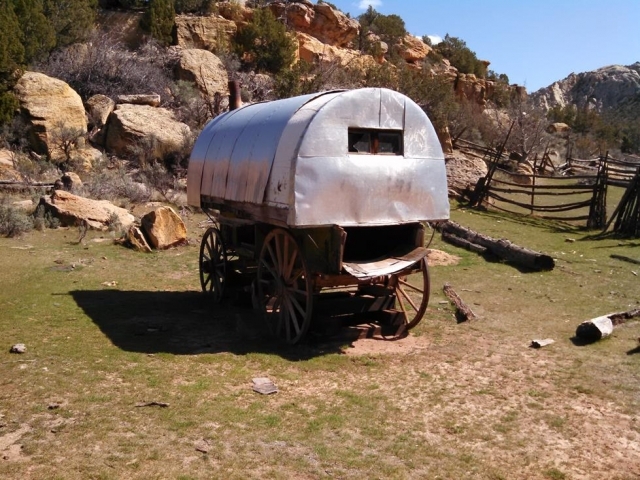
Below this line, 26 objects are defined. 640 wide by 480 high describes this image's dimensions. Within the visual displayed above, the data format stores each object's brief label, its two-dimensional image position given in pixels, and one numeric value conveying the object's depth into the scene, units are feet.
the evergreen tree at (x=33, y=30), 78.59
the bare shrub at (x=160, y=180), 61.98
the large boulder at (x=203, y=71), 90.17
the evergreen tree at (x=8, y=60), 65.26
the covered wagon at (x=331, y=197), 24.45
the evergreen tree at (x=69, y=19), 90.43
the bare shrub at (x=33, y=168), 59.06
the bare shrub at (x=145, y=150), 67.00
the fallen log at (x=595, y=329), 27.14
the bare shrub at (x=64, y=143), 64.49
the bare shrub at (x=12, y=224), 45.93
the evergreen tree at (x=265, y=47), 110.42
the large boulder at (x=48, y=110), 65.87
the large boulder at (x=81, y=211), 48.98
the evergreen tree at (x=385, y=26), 161.99
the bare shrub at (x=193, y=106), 78.38
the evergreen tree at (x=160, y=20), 105.50
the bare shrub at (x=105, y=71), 79.97
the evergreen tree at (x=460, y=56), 182.80
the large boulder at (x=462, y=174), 77.25
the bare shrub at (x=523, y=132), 115.24
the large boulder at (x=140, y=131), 68.85
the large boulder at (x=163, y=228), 45.14
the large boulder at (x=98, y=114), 71.56
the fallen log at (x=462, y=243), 49.01
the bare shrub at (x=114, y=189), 57.67
